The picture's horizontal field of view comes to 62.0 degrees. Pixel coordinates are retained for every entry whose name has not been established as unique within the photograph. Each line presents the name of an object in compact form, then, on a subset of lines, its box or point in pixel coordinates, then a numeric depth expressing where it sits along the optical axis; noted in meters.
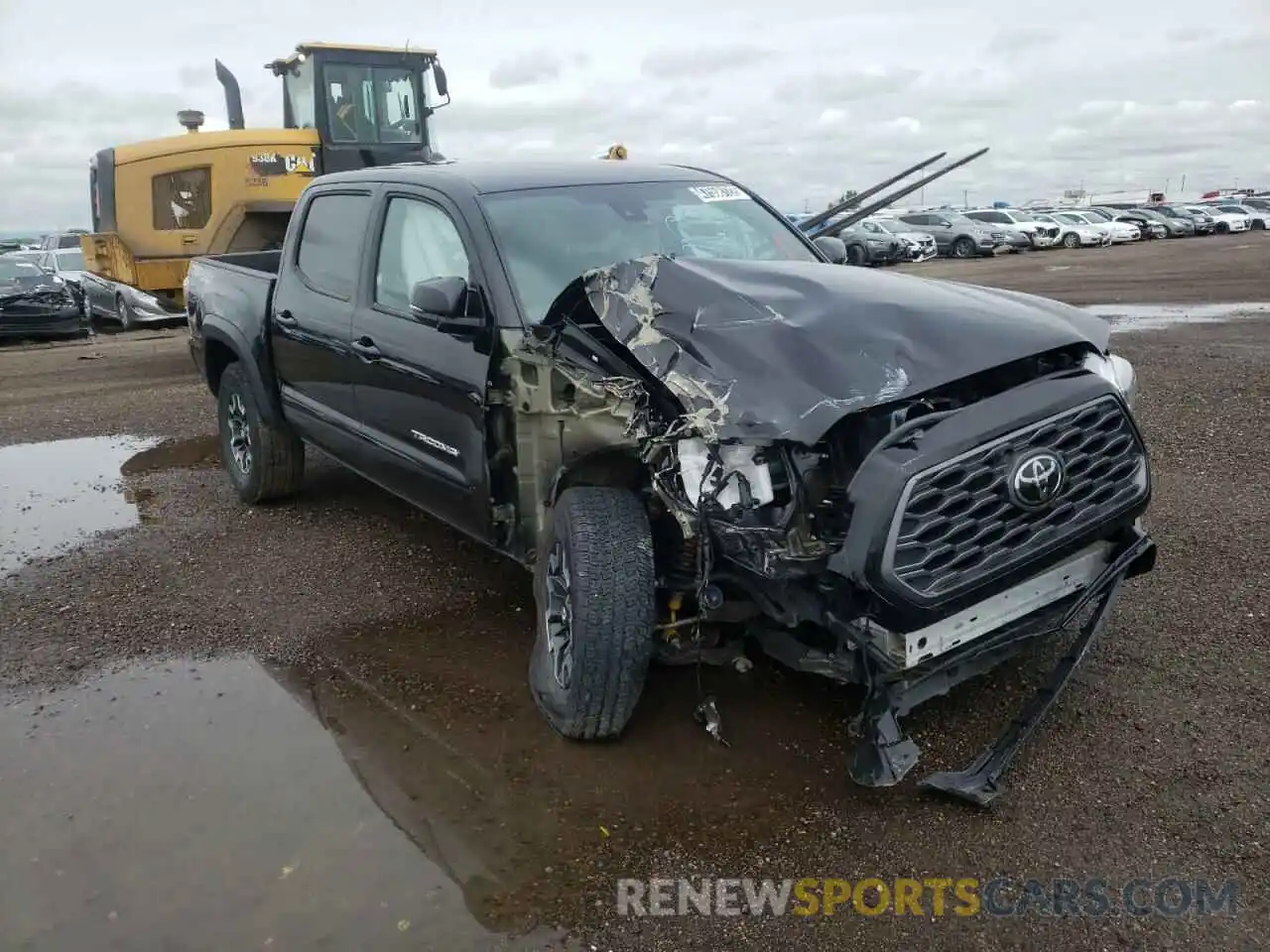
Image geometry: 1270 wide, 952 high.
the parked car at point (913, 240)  30.08
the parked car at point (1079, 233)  35.66
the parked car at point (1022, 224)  33.72
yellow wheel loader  12.27
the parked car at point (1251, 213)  44.88
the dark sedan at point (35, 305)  16.17
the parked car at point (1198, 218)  42.66
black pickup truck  2.81
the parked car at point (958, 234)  31.86
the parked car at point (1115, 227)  37.22
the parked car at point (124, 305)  13.82
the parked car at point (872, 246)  28.59
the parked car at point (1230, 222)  43.34
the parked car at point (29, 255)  17.73
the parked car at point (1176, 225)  41.59
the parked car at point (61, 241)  22.51
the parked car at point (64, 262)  19.34
